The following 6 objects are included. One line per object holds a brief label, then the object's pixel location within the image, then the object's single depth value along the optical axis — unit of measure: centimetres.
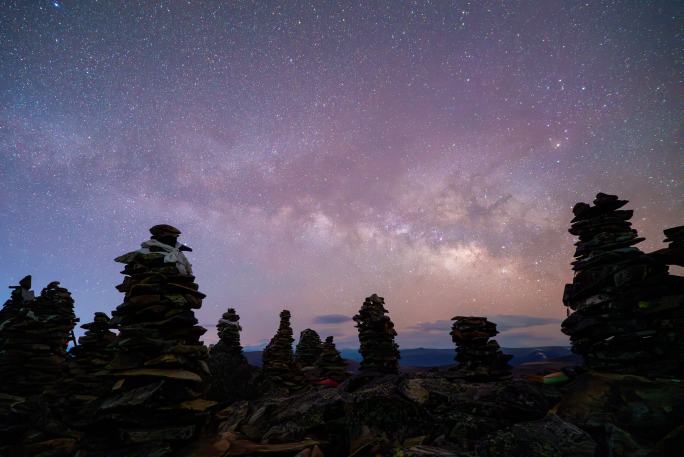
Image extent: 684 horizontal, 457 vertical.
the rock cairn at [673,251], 863
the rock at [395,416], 696
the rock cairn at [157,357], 660
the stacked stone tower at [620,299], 834
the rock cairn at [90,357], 1345
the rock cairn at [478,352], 1171
